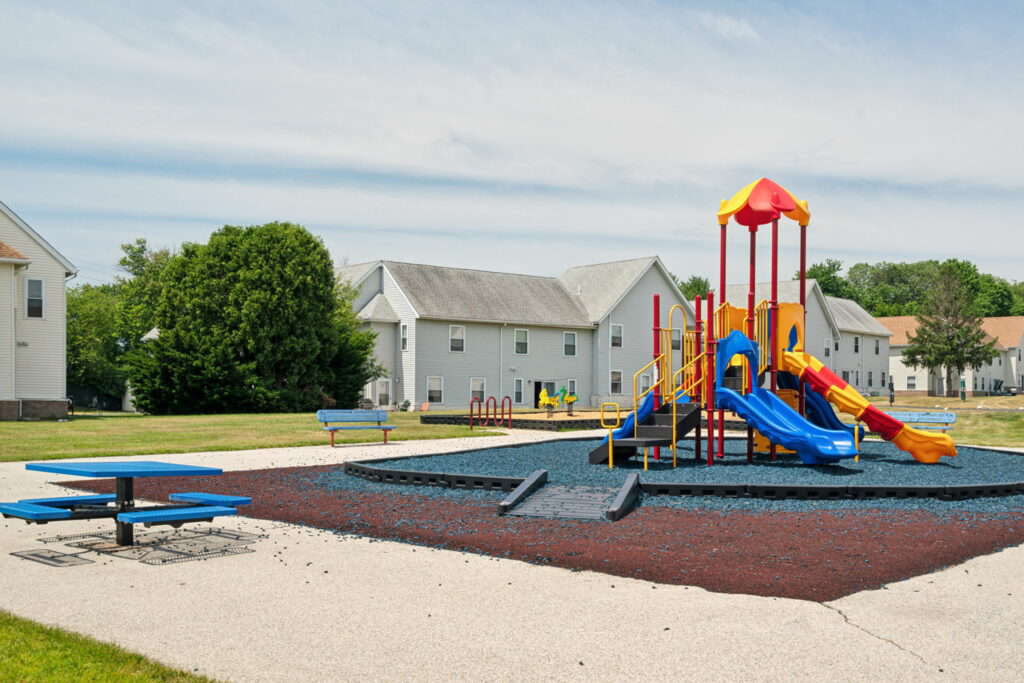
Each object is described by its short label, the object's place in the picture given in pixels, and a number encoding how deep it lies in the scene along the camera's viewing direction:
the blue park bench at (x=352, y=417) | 23.78
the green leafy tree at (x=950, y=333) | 76.31
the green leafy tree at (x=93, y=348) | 65.44
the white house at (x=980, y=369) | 83.81
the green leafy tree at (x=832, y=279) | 107.06
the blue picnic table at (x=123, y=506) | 9.11
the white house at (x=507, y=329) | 50.16
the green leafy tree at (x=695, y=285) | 92.86
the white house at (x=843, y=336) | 69.94
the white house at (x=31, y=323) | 35.69
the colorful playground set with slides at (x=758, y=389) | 16.56
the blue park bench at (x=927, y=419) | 22.33
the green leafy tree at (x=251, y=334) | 43.50
